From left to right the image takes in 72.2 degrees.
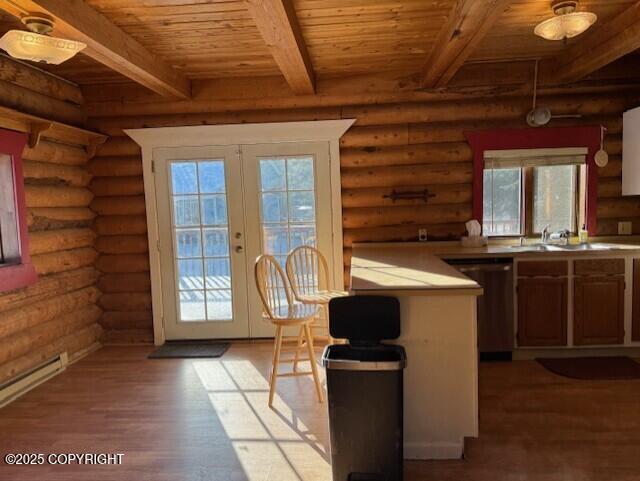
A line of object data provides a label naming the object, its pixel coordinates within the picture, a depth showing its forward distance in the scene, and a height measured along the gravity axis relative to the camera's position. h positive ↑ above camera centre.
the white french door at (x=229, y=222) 4.15 -0.08
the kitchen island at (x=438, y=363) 2.22 -0.80
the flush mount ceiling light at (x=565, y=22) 2.47 +1.03
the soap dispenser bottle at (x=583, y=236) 3.95 -0.30
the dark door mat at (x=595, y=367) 3.24 -1.27
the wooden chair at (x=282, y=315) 2.93 -0.71
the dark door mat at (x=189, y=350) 3.96 -1.26
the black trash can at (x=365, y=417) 1.99 -0.95
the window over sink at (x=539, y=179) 3.95 +0.23
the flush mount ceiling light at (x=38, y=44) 2.11 +0.86
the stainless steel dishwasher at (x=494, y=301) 3.51 -0.77
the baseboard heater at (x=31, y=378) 3.12 -1.21
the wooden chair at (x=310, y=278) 3.35 -0.58
